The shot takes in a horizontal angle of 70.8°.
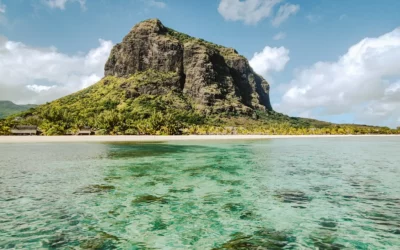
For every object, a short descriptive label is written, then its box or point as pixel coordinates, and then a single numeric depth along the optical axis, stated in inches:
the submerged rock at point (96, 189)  742.5
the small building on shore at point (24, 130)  4645.7
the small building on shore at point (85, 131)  4890.3
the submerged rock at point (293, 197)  651.5
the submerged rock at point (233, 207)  579.7
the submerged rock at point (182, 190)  759.3
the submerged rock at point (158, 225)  471.2
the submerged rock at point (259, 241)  390.3
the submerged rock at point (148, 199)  648.4
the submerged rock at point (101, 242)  388.2
